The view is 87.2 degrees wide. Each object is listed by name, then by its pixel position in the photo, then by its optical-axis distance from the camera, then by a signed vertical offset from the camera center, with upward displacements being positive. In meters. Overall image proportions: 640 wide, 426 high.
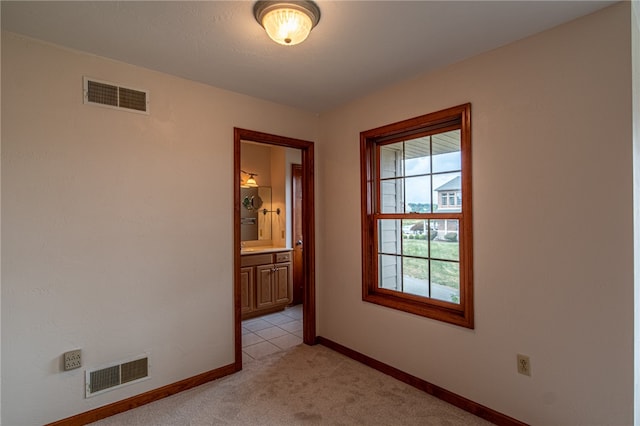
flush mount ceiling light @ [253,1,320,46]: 1.69 +1.00
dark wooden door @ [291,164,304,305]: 5.11 -0.35
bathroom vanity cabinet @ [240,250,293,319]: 4.38 -0.97
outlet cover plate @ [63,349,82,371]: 2.12 -0.94
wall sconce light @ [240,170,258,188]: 4.99 +0.43
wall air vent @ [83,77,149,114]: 2.24 +0.81
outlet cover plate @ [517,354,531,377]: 2.05 -0.97
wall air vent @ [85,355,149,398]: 2.21 -1.12
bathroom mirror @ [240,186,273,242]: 5.04 -0.04
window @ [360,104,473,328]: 2.43 -0.06
